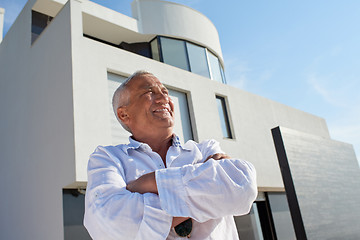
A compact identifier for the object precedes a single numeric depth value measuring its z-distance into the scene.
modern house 6.10
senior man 1.14
